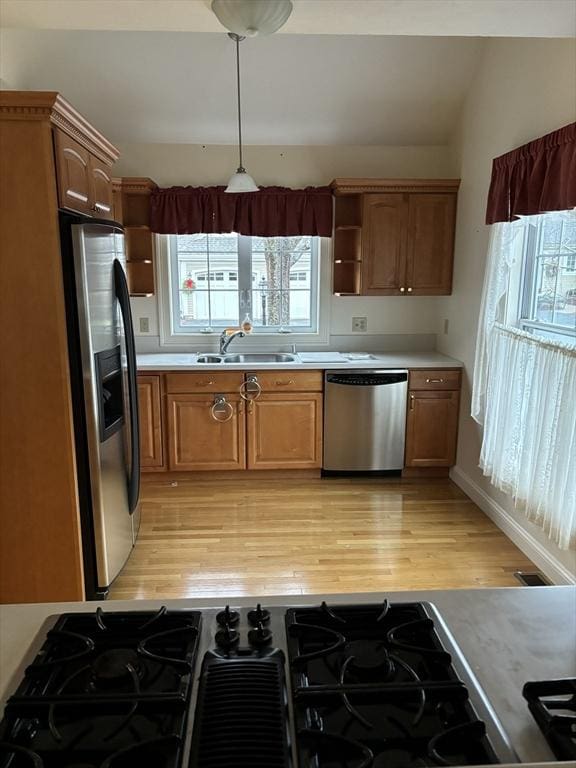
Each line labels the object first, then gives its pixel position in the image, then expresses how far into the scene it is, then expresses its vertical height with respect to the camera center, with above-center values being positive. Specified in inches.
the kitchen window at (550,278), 114.6 -1.4
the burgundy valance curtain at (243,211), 173.3 +16.8
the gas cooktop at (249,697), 27.7 -23.1
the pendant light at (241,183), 130.4 +18.8
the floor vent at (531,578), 114.0 -60.8
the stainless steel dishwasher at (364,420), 163.0 -42.5
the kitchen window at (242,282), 183.9 -4.7
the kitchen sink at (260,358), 178.4 -27.8
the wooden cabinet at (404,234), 168.1 +10.5
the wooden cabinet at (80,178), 90.7 +15.3
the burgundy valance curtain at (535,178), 104.0 +18.4
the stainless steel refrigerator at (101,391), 93.1 -22.1
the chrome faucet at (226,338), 176.4 -22.0
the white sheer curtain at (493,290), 130.6 -4.4
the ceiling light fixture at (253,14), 63.6 +28.3
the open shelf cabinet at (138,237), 172.1 +8.9
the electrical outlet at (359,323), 188.4 -17.4
